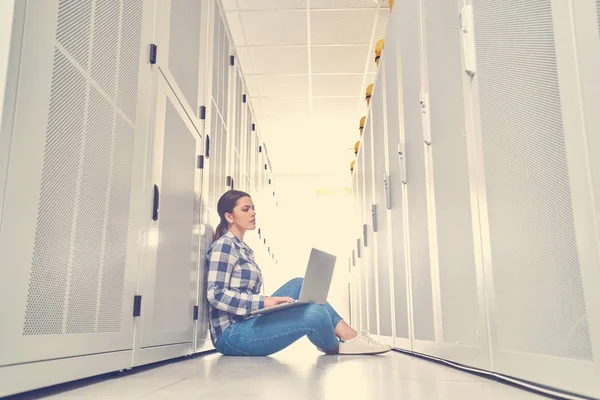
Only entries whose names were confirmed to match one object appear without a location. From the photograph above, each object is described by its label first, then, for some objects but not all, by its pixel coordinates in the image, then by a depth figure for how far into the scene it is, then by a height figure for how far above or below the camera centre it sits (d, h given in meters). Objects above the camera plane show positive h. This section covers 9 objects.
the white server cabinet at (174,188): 2.05 +0.44
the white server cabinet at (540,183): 1.00 +0.23
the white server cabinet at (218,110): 3.23 +1.18
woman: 2.71 -0.16
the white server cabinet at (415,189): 2.33 +0.46
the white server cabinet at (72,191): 1.11 +0.25
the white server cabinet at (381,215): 3.46 +0.52
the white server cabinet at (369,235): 4.20 +0.46
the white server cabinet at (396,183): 2.82 +0.59
